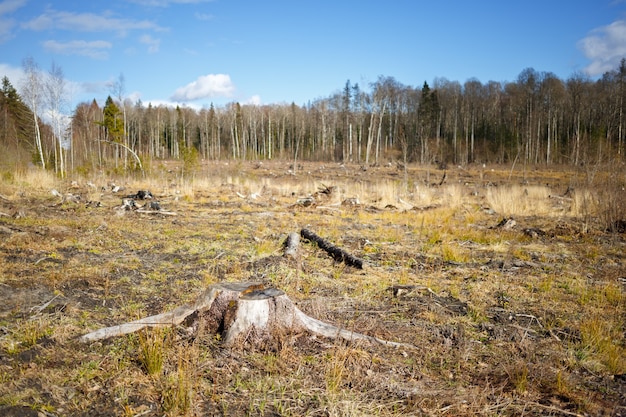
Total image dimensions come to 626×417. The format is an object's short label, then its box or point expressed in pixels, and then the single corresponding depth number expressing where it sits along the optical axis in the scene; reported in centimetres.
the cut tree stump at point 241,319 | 319
